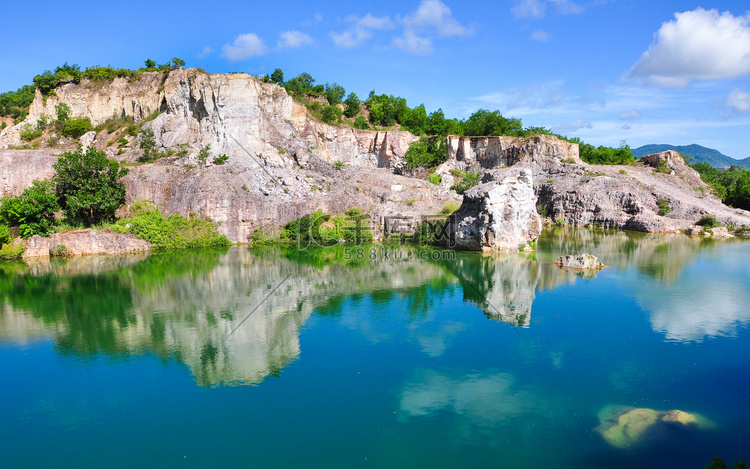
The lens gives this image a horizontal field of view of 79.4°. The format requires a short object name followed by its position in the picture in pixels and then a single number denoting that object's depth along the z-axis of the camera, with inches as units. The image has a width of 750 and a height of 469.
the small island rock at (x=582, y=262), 1125.2
